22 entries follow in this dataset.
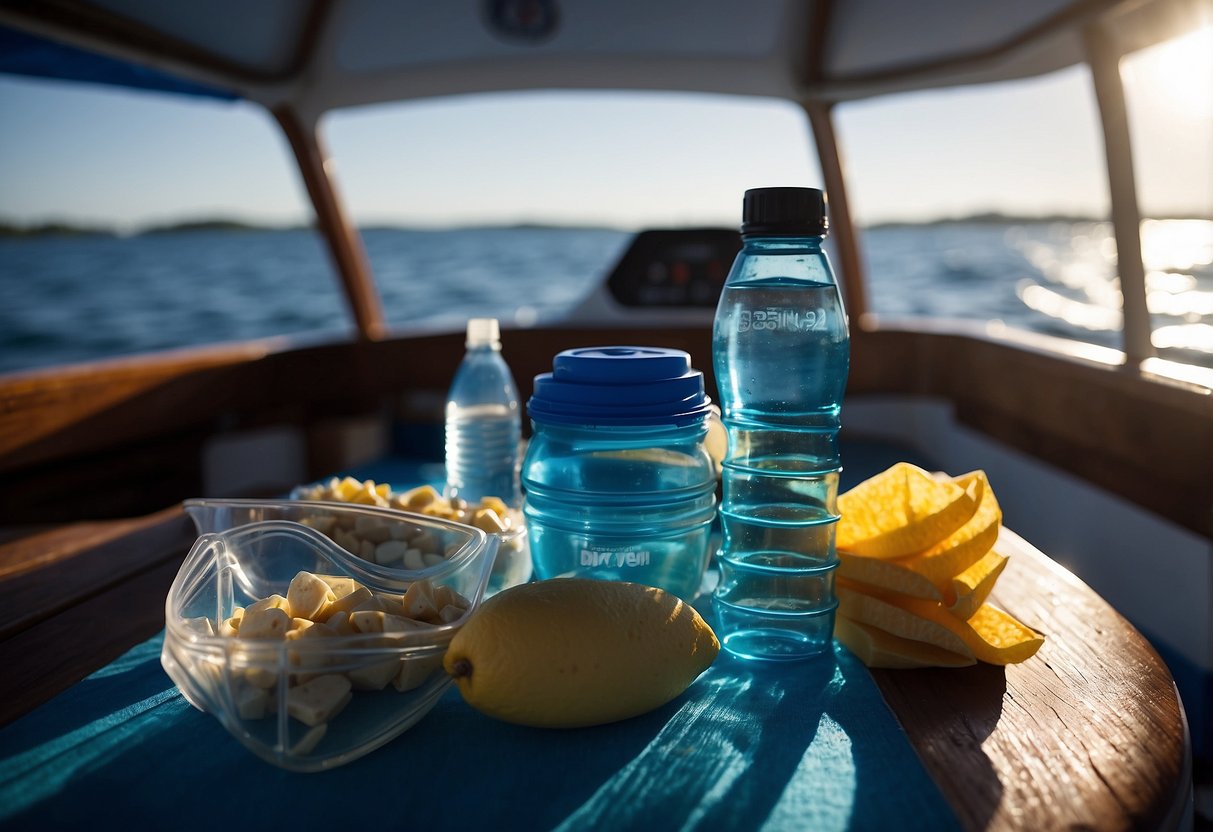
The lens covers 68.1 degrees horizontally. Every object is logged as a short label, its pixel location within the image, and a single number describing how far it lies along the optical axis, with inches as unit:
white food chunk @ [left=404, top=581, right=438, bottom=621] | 30.2
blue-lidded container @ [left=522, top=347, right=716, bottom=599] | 34.7
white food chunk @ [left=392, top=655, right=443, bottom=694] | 27.9
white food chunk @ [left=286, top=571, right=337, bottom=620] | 29.4
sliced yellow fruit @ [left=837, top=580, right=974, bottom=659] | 32.3
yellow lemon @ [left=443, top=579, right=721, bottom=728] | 27.2
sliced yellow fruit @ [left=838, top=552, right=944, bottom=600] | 34.1
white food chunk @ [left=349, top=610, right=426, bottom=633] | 28.0
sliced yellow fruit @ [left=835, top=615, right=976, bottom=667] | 32.6
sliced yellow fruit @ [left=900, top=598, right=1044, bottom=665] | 32.4
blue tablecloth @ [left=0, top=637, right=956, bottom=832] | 23.7
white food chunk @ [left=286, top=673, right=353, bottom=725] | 25.4
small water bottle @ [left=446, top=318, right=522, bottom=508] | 56.6
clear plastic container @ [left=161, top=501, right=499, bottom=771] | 24.9
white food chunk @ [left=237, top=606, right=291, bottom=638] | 27.5
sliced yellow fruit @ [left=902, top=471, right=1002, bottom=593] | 35.3
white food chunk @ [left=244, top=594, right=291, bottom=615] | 28.6
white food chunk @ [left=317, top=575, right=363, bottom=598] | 31.7
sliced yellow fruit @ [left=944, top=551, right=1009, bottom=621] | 33.8
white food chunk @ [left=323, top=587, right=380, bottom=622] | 29.9
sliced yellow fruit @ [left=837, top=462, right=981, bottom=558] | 35.5
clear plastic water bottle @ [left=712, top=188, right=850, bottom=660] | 34.2
